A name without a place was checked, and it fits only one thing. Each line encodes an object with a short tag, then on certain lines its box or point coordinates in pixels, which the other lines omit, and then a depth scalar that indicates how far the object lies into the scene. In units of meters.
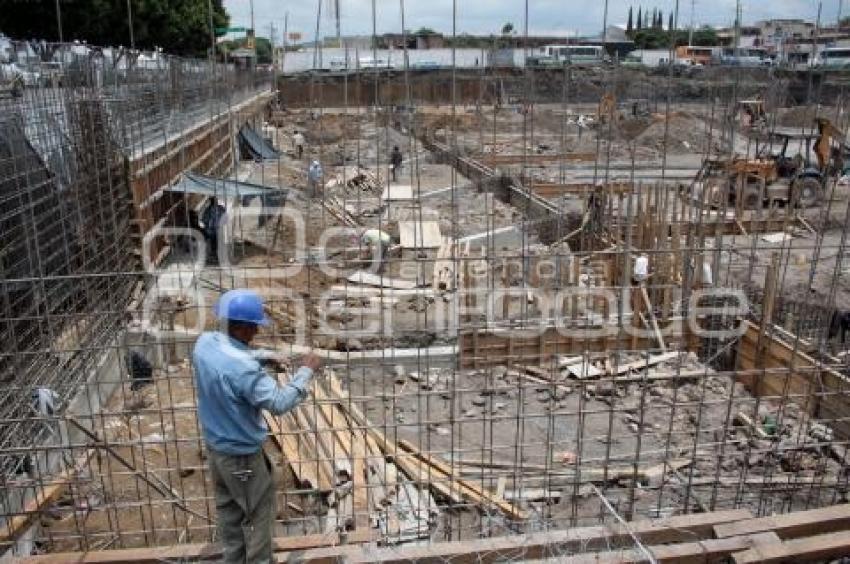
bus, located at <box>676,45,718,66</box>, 18.59
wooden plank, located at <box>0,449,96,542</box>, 4.49
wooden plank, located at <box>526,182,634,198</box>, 17.47
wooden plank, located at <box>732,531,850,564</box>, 4.21
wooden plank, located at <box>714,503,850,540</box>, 4.43
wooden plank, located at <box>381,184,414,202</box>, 18.08
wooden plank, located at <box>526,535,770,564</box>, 4.20
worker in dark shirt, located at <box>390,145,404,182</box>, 17.74
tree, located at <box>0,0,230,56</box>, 22.52
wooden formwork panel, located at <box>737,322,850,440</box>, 6.83
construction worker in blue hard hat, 3.35
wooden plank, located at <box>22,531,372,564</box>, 4.10
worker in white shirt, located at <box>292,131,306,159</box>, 23.75
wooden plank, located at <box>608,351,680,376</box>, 8.45
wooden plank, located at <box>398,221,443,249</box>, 13.92
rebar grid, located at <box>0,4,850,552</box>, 5.27
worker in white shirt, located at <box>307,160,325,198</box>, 15.30
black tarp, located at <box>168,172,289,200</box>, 10.71
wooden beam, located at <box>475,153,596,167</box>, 21.21
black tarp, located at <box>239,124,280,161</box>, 19.55
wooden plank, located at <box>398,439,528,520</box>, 5.32
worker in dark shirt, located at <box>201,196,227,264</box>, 11.84
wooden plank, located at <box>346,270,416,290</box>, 11.25
